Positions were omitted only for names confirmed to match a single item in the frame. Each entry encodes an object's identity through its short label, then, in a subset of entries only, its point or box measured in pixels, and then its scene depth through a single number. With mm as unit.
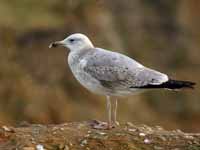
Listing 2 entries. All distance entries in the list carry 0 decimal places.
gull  20672
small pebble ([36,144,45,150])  19922
